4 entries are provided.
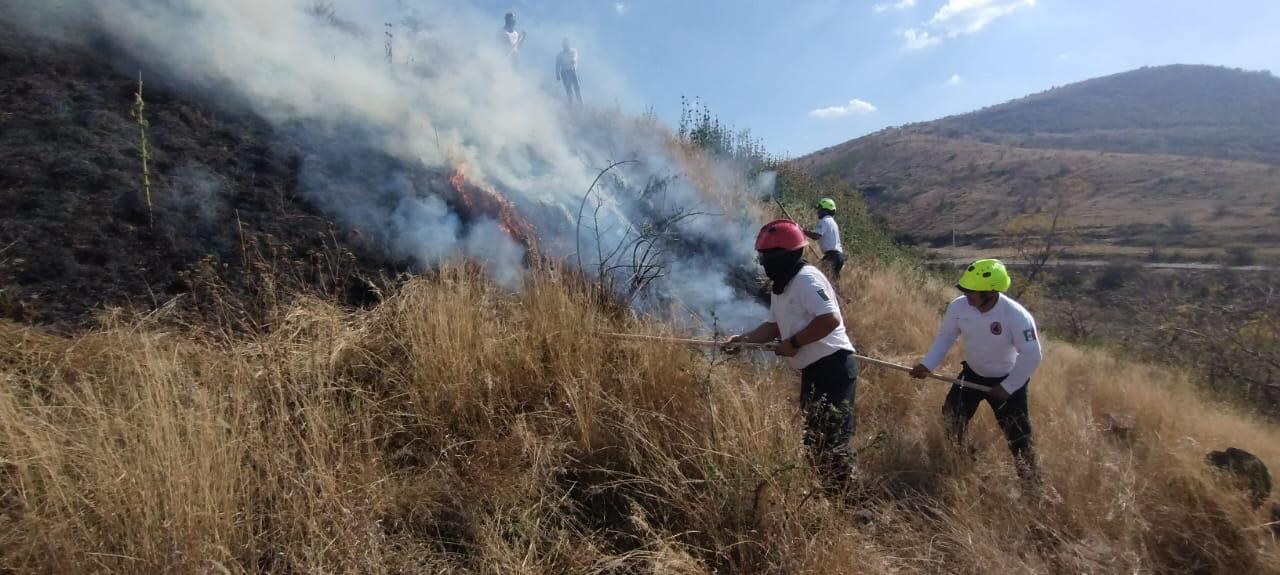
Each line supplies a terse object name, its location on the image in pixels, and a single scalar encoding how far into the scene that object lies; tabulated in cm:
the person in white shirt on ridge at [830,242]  834
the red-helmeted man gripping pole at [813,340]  301
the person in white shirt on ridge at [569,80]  1148
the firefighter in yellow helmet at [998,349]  346
